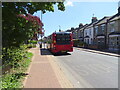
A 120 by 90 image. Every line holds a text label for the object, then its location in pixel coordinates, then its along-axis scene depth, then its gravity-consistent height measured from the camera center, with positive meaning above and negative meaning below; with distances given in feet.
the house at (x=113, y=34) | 58.79 +5.61
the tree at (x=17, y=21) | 13.27 +3.44
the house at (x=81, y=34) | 111.27 +11.26
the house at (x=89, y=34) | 91.80 +9.41
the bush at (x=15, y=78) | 10.52 -5.07
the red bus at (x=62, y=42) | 39.66 +0.30
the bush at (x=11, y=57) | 17.18 -3.03
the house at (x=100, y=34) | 71.40 +7.67
